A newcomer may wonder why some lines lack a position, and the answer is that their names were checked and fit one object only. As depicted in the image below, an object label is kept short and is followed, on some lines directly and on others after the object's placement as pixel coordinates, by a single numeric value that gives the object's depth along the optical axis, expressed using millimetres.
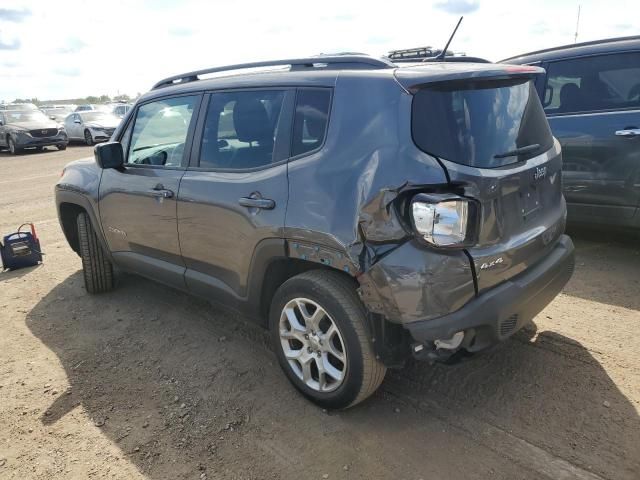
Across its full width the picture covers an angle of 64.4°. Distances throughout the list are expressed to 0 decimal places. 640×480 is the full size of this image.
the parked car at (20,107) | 19702
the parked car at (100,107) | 23884
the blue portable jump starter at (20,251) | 5516
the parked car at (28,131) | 18375
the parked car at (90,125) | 20328
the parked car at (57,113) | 26683
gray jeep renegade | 2309
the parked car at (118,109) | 23322
